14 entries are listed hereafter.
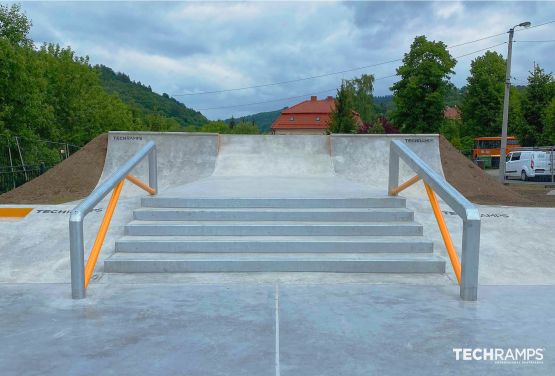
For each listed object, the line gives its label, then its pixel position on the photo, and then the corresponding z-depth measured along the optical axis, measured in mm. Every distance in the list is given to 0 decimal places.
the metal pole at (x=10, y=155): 15477
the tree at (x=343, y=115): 43188
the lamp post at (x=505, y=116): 22164
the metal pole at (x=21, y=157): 16116
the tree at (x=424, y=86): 38844
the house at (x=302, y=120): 88562
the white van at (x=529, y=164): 26578
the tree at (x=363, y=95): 66750
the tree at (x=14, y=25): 22203
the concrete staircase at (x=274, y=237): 5422
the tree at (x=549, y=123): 31594
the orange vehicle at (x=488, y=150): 43938
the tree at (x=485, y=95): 46062
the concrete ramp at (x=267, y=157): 11578
